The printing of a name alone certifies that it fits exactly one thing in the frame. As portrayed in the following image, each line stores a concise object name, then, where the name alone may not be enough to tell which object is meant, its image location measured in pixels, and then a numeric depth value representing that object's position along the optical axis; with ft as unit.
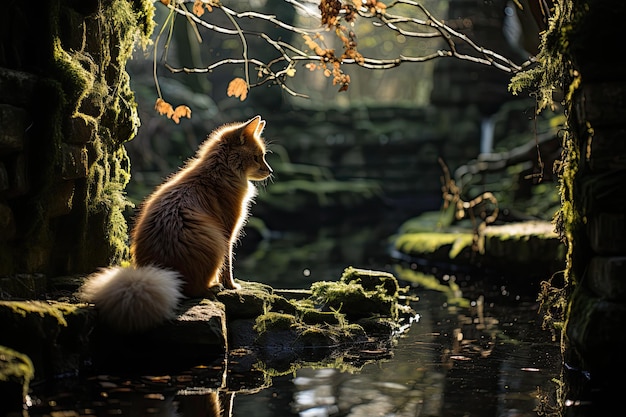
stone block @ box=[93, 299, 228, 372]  18.85
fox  18.76
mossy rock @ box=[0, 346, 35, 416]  14.28
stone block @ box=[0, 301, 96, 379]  16.30
